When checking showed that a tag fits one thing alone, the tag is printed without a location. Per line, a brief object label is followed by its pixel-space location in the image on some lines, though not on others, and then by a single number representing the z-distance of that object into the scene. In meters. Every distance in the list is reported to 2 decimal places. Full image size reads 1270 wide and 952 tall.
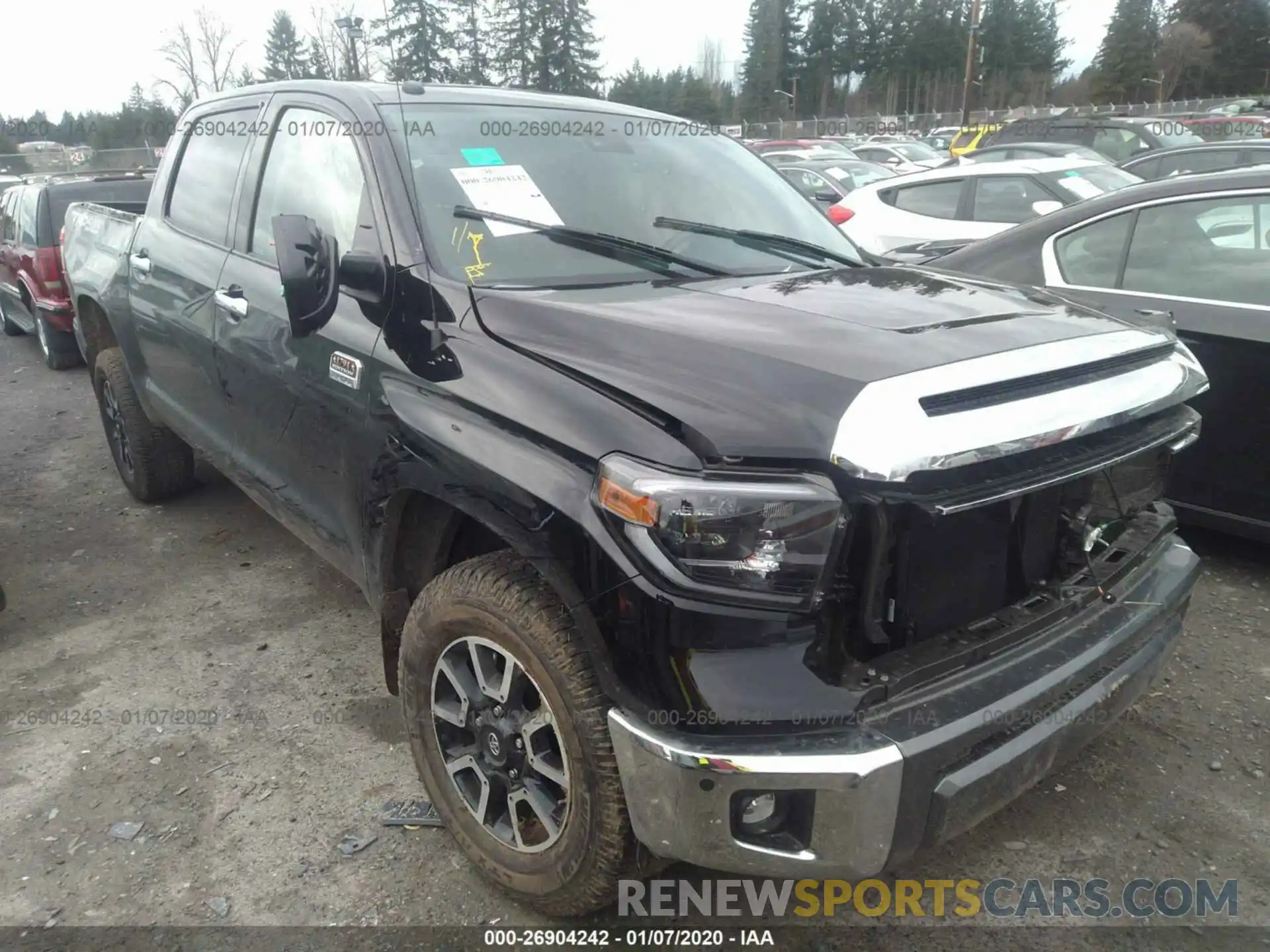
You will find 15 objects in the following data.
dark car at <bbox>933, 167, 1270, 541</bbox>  3.65
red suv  8.48
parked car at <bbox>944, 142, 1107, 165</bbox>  12.97
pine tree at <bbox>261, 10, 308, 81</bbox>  63.25
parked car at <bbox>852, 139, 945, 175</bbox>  20.68
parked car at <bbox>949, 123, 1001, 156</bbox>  18.78
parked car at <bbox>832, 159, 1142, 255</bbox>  8.28
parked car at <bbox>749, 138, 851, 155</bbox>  23.16
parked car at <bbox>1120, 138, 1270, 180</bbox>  10.08
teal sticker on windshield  2.81
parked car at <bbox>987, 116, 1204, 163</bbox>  15.09
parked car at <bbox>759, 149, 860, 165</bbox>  18.03
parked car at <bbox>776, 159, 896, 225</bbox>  13.62
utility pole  35.16
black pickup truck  1.79
